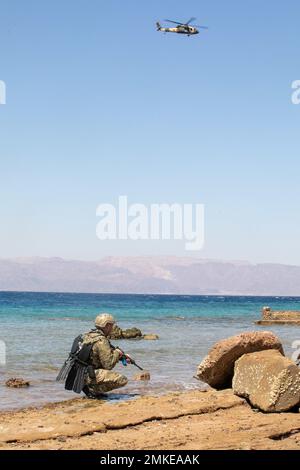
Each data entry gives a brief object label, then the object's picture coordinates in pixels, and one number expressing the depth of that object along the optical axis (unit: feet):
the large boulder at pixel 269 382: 32.89
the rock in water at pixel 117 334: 106.17
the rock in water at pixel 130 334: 105.81
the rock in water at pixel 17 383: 47.99
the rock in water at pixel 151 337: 102.77
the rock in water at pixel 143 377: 51.31
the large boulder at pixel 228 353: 38.91
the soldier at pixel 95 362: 39.52
